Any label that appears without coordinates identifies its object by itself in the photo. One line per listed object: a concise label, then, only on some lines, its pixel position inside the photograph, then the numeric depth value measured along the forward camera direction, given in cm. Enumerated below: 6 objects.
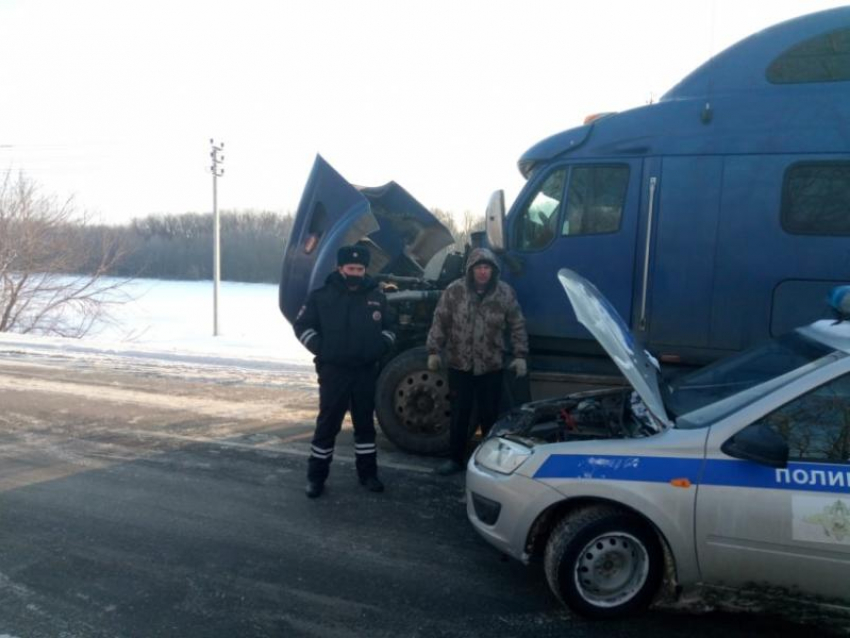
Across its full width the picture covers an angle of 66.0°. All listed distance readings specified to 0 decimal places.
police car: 281
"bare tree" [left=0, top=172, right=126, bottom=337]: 2112
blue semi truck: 473
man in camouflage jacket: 507
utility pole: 2375
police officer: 466
